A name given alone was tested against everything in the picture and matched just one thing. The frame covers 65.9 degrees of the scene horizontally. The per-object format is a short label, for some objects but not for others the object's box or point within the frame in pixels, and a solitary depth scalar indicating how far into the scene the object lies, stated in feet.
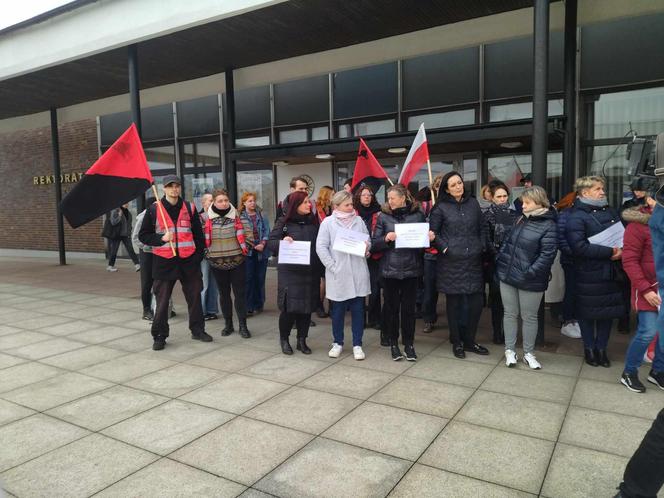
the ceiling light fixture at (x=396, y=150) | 27.42
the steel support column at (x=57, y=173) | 45.60
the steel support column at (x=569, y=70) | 22.11
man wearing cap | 18.53
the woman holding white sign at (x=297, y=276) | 17.70
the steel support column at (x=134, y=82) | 26.45
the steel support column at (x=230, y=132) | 32.32
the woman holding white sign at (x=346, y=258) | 16.97
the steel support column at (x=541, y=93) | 17.62
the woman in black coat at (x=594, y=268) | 15.38
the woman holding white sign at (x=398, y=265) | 16.69
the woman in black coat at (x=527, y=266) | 15.38
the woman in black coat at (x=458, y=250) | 16.90
